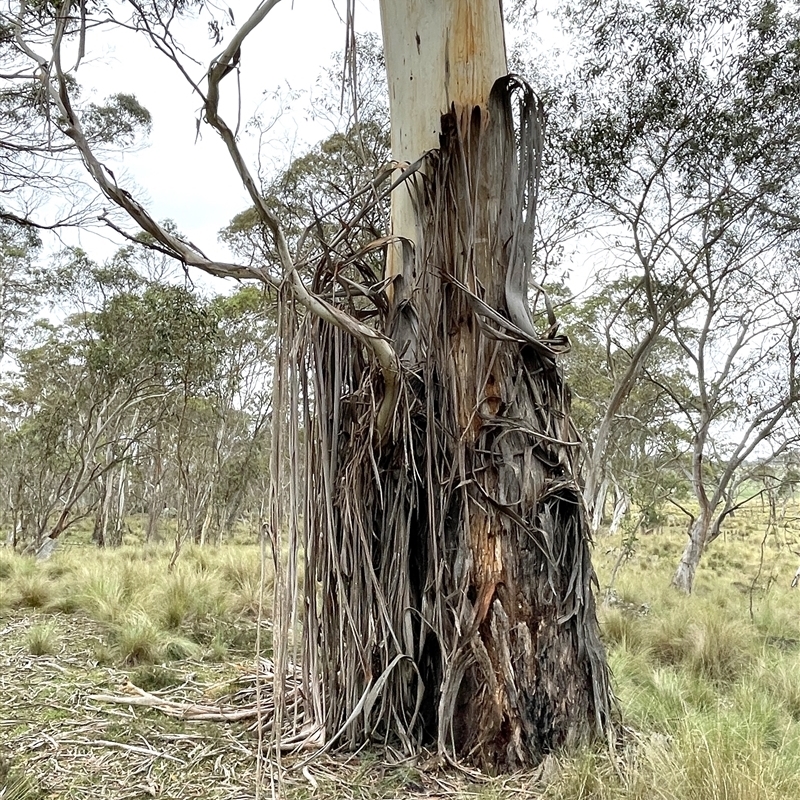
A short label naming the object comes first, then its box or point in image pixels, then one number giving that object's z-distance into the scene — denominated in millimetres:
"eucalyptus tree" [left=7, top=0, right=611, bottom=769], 2361
